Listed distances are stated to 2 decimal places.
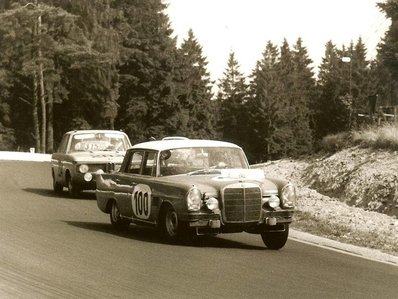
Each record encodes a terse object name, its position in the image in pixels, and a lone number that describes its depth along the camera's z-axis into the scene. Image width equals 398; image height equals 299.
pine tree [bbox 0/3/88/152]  64.31
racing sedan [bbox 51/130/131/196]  20.56
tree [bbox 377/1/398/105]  55.12
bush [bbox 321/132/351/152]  26.98
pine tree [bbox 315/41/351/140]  112.32
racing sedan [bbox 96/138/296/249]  11.64
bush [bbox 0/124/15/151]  78.62
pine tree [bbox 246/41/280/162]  111.81
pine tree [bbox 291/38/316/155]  115.31
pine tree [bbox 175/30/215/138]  78.94
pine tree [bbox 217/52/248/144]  115.31
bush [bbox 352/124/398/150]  24.05
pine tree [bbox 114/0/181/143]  75.94
